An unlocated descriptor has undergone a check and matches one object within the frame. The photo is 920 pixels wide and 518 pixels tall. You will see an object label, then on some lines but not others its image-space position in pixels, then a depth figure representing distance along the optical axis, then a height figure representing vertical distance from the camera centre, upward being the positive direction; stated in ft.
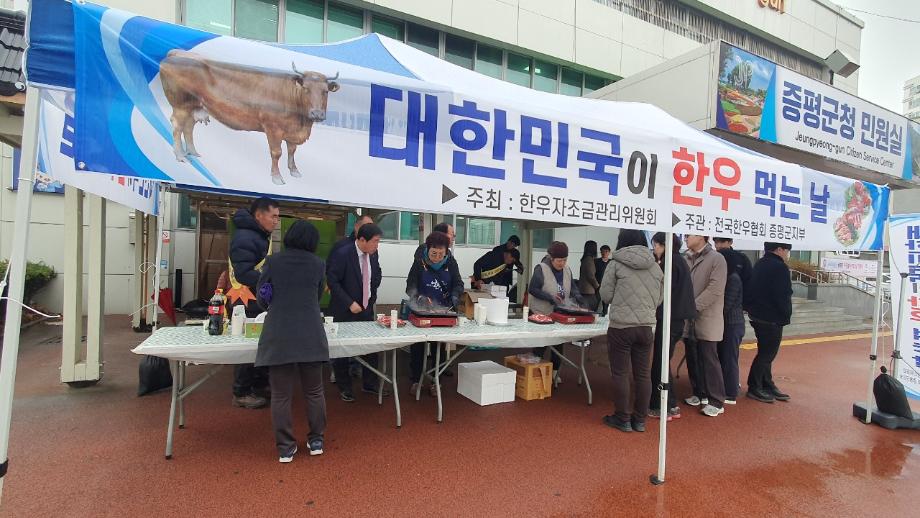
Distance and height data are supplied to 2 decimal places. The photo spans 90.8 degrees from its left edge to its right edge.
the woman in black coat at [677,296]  13.28 -1.23
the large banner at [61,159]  10.85 +1.73
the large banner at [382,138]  5.57 +1.66
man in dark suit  13.60 -1.20
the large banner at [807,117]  27.32 +9.83
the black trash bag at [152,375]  13.57 -4.27
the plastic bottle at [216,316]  10.57 -1.88
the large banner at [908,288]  14.19 -0.78
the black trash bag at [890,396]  14.16 -4.22
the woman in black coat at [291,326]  9.48 -1.84
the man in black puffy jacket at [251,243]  11.59 -0.15
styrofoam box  14.20 -4.36
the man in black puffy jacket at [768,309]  15.60 -1.79
